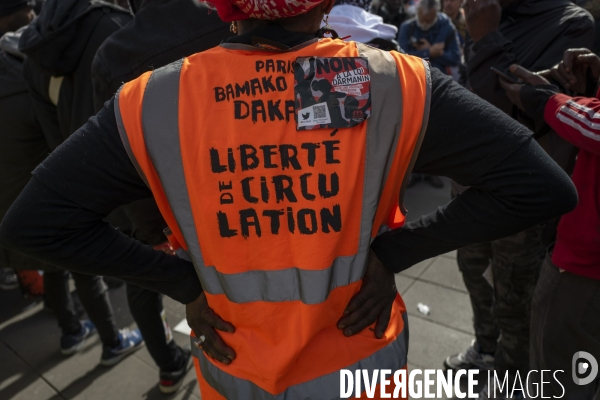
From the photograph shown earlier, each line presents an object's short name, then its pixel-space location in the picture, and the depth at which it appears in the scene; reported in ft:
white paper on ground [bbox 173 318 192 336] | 11.08
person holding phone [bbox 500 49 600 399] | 5.70
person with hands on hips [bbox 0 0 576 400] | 3.63
